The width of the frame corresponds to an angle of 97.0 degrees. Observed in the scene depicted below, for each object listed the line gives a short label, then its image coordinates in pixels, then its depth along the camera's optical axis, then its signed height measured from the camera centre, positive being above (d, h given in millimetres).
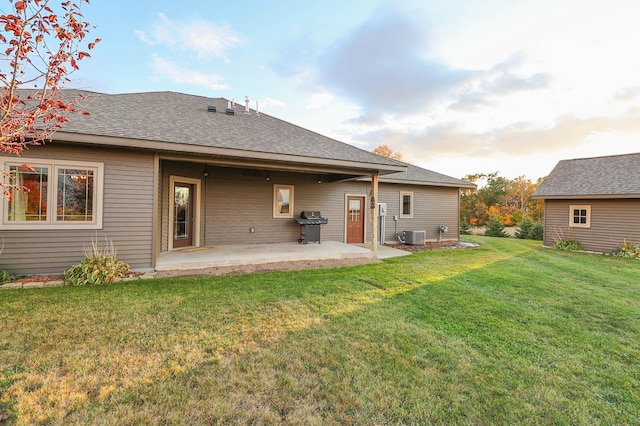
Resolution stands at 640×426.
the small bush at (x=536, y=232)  16683 -933
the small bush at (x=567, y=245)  11312 -1128
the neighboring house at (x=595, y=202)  10266 +598
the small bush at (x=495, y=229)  18922 -884
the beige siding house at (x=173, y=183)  5070 +713
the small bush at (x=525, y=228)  17438 -726
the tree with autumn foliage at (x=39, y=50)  1966 +1240
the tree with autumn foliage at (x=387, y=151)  29922 +6719
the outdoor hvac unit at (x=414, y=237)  10922 -882
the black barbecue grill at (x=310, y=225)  8859 -370
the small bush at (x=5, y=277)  4703 -1138
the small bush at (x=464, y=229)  20281 -972
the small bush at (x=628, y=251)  9633 -1160
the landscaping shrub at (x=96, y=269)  4852 -1043
